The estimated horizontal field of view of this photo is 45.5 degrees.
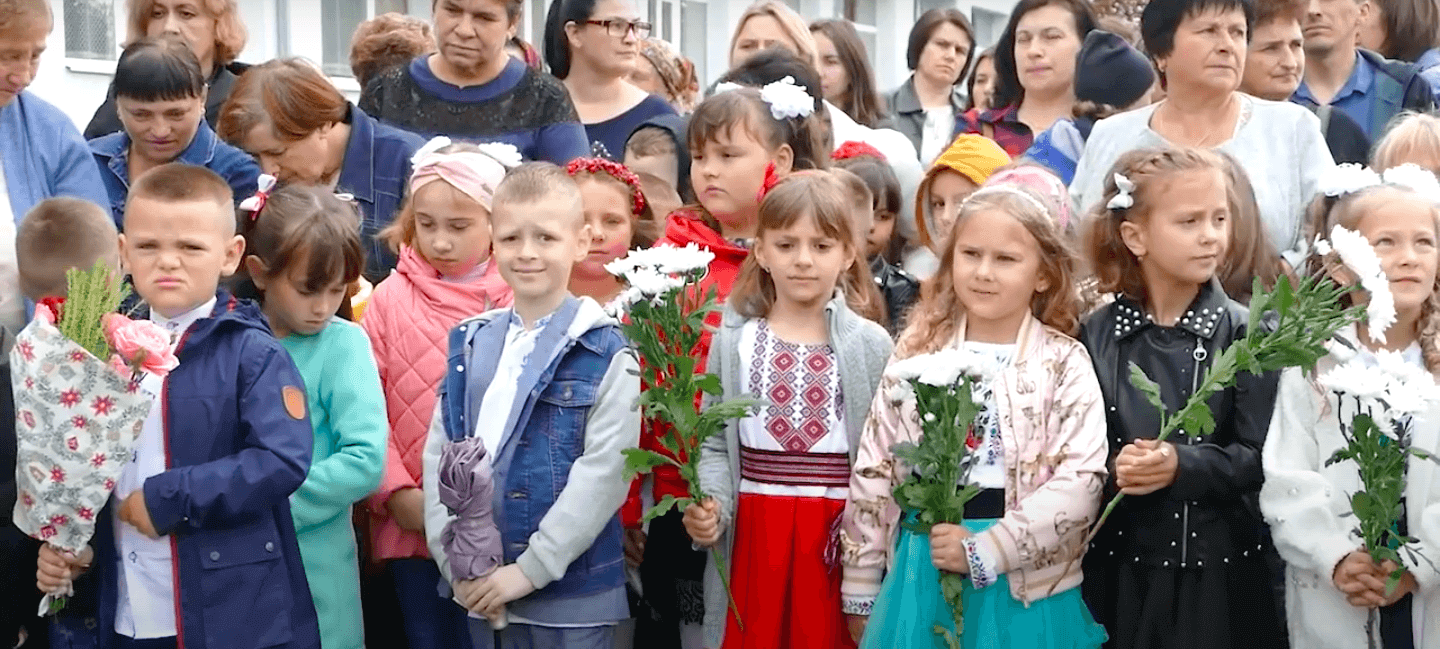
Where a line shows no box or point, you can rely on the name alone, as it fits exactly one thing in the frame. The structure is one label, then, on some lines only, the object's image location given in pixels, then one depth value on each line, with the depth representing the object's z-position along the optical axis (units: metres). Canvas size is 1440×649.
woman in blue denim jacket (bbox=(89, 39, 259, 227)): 5.32
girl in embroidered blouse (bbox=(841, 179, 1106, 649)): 3.99
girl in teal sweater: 4.41
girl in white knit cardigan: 3.97
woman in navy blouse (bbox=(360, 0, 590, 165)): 5.86
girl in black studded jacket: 4.10
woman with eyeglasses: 6.52
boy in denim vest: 4.18
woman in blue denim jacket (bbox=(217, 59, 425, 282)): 5.49
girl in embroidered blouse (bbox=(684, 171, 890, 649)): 4.32
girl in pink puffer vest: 4.73
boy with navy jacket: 3.97
